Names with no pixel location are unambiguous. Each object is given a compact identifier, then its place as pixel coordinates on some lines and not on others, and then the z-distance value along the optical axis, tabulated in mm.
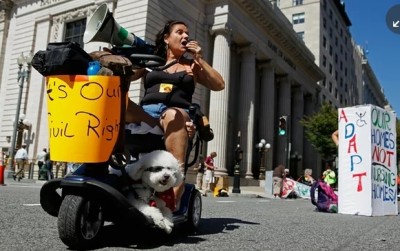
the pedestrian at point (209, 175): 15883
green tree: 34322
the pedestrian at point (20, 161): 18134
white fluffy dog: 2736
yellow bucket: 2545
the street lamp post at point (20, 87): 19325
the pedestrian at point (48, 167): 18317
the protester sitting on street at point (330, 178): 10583
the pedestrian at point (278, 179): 18172
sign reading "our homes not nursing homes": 7859
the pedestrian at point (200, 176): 17578
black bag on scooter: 2535
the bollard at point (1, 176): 12141
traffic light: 21367
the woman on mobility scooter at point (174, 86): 3211
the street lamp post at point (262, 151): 28847
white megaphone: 3137
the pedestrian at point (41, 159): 18859
